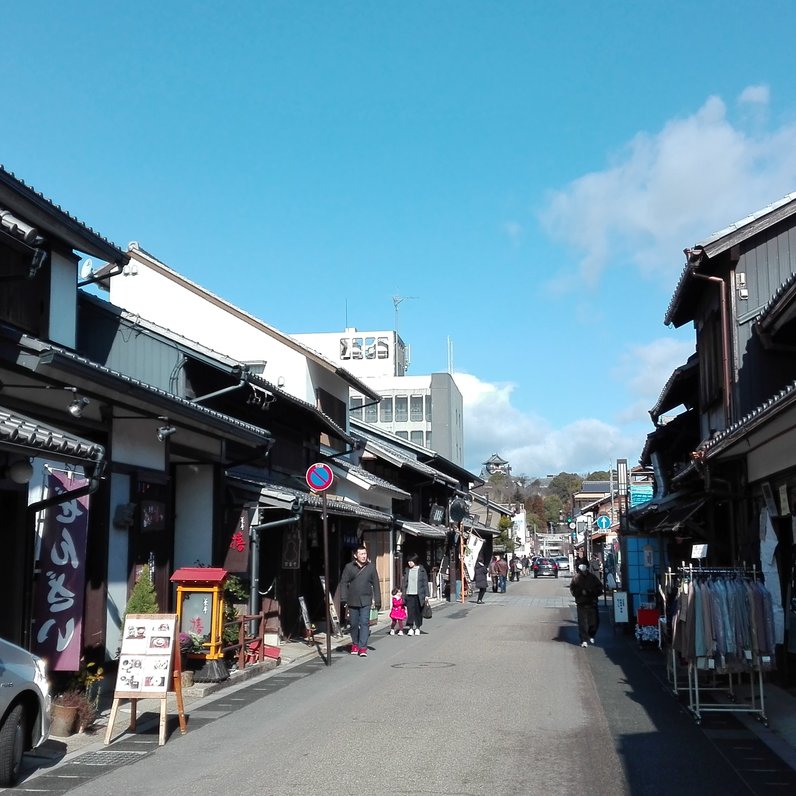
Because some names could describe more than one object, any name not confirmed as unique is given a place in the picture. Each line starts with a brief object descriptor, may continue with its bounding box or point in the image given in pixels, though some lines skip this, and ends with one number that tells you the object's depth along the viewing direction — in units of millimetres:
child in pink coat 22484
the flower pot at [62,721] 9570
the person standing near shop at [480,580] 37125
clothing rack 10547
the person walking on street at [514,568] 71125
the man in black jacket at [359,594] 17516
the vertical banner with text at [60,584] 10359
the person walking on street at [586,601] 19438
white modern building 81875
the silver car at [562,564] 85438
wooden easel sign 9609
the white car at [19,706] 7555
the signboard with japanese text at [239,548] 15875
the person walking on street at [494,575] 47284
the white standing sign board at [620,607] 22031
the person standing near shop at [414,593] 22344
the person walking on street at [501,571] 46406
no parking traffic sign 16531
